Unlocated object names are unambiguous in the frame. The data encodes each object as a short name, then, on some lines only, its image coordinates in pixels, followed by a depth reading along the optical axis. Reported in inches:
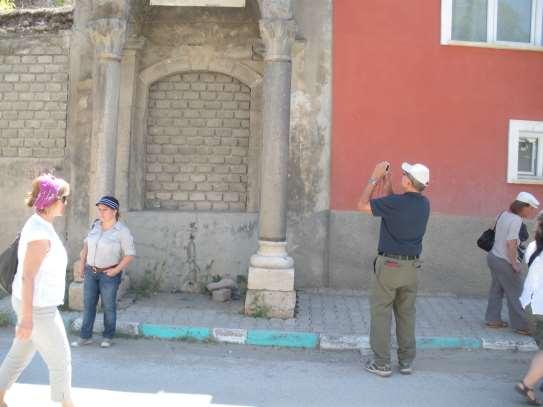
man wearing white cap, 216.4
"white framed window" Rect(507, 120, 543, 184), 356.5
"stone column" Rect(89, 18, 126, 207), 311.4
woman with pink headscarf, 152.9
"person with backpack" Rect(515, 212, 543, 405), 193.9
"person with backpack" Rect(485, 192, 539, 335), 275.6
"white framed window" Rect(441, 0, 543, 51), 366.3
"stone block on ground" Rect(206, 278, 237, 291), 337.1
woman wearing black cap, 247.0
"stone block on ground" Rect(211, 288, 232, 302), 330.6
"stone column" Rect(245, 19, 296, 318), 295.3
